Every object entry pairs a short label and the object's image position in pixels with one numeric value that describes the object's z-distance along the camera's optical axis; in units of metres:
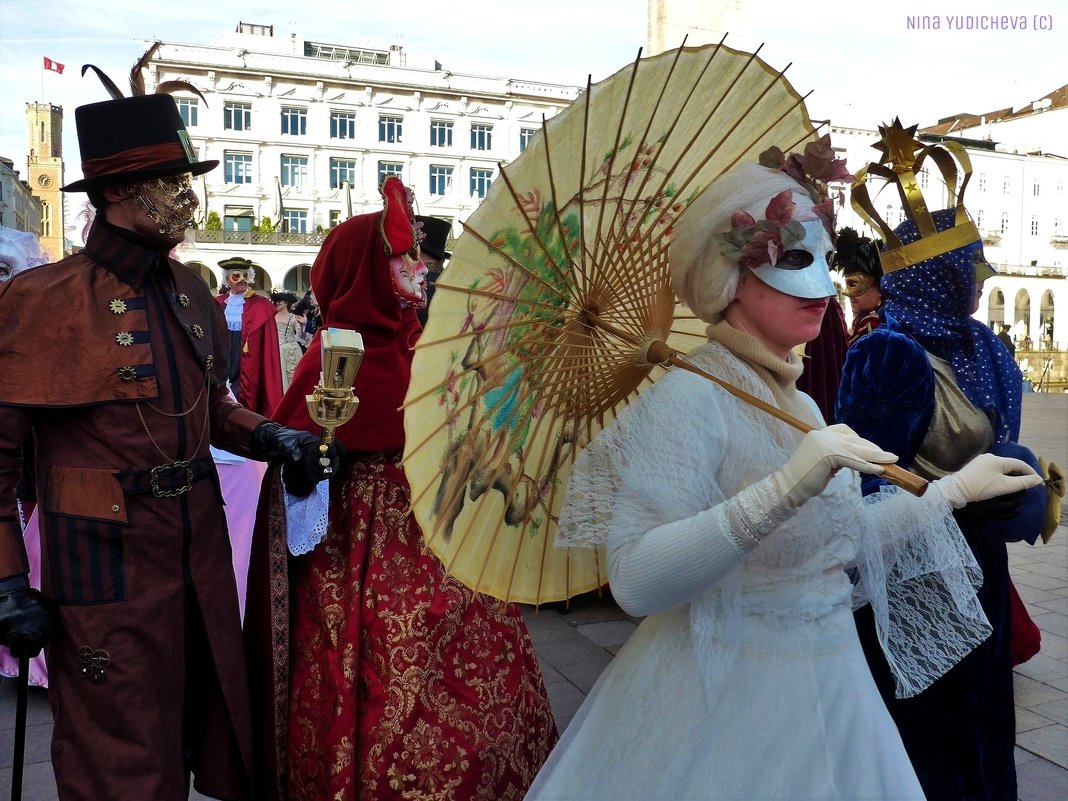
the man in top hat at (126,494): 2.10
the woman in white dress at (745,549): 1.52
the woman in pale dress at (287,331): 8.49
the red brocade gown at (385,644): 2.46
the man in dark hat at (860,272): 5.03
